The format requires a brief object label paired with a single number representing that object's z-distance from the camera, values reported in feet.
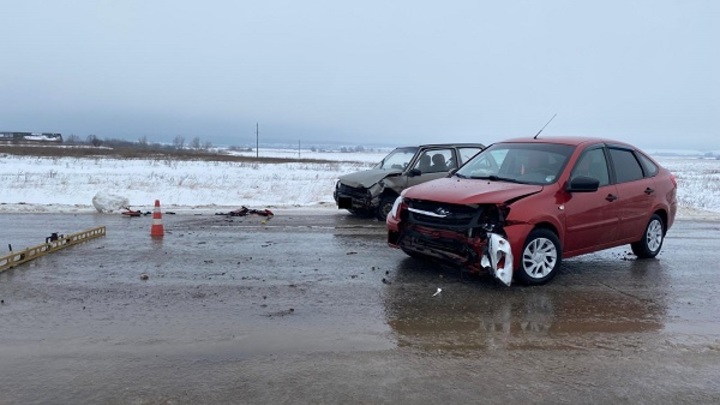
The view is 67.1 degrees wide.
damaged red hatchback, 20.31
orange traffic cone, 31.40
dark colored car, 39.99
